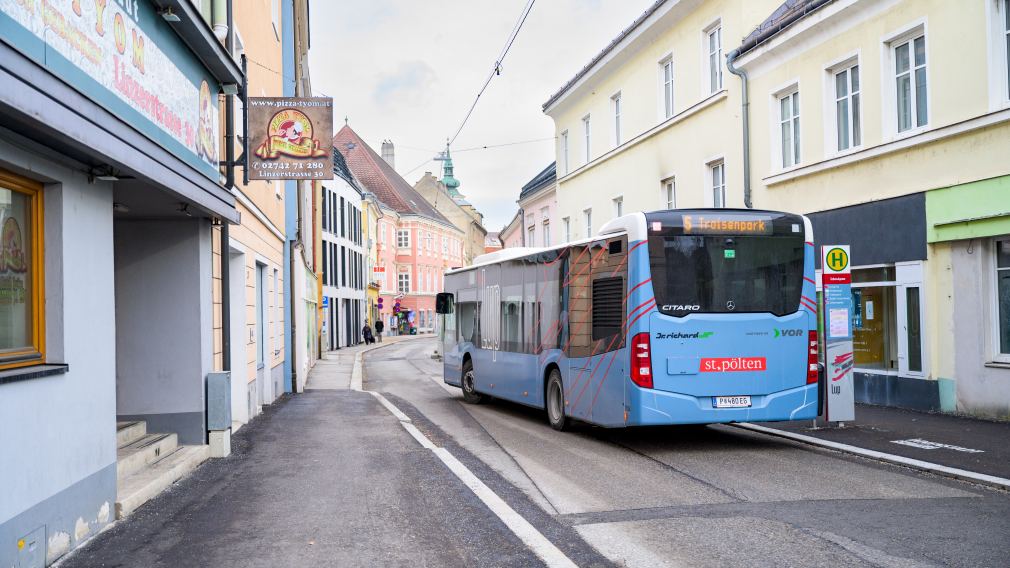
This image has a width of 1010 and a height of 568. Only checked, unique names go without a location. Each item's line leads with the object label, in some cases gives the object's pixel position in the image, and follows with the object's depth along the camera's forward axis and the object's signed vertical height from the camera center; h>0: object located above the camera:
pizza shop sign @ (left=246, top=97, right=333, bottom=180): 12.65 +2.37
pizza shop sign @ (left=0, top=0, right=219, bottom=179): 5.57 +1.89
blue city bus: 10.68 -0.25
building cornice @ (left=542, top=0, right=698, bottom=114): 23.38 +7.32
